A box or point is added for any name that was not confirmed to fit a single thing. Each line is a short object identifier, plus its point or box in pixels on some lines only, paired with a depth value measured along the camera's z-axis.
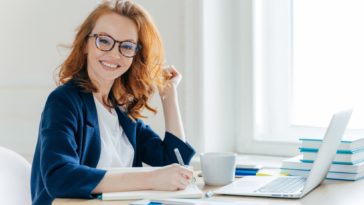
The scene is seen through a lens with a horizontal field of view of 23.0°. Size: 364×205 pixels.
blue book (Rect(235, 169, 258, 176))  2.43
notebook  2.07
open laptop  2.11
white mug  2.29
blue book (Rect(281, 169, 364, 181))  2.33
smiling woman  2.14
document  1.98
